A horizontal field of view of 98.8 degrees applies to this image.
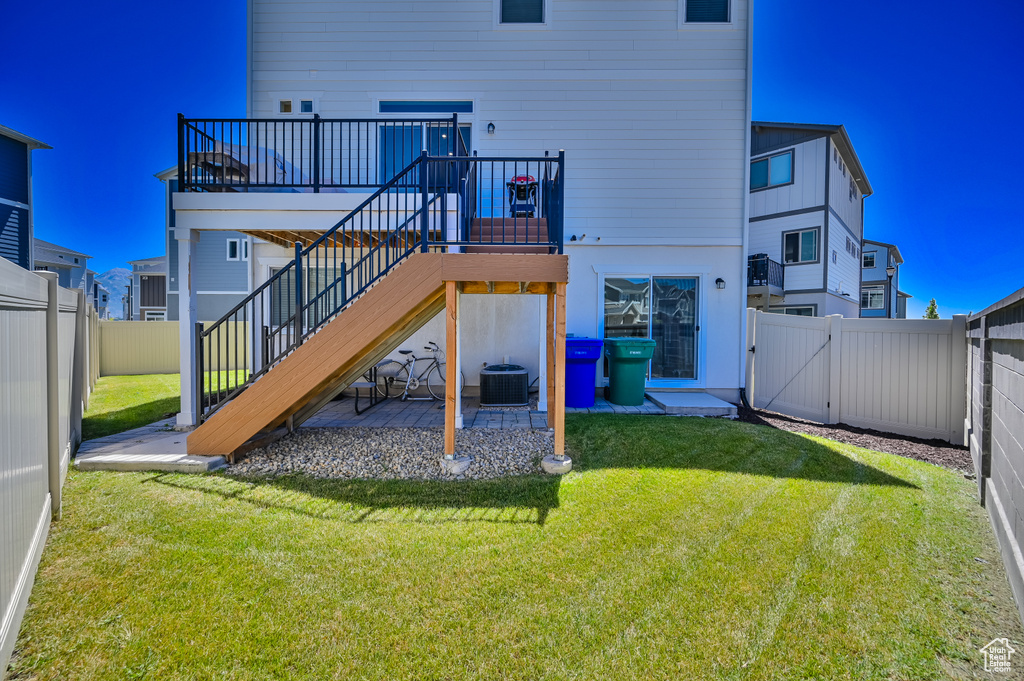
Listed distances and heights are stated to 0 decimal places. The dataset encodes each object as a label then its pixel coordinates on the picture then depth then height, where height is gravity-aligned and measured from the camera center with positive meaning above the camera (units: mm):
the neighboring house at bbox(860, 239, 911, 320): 25031 +3494
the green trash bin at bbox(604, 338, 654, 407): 7168 -511
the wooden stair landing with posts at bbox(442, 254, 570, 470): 4227 +550
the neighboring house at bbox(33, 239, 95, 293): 24628 +4599
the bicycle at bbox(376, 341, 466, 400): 7934 -727
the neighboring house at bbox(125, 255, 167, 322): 23641 +2118
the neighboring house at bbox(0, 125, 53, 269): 14602 +4586
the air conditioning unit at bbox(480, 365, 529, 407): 6965 -810
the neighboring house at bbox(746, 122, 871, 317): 13281 +3885
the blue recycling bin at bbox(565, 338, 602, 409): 6969 -680
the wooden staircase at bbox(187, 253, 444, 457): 4262 -201
